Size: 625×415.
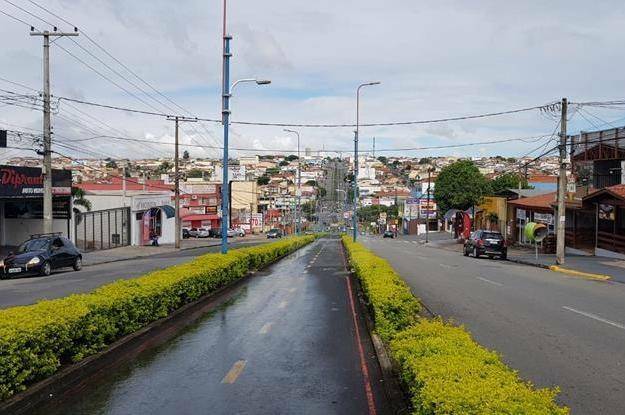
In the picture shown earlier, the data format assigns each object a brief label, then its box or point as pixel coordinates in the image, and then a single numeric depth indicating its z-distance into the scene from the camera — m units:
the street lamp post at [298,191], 66.56
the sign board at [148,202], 53.97
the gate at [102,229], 45.19
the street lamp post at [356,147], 46.25
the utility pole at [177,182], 47.62
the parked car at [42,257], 23.91
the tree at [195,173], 180.57
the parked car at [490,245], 36.50
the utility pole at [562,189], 28.72
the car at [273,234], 81.80
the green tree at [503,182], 76.50
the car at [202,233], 80.94
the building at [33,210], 36.06
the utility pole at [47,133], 28.50
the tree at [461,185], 77.94
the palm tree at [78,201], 44.42
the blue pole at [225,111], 21.02
